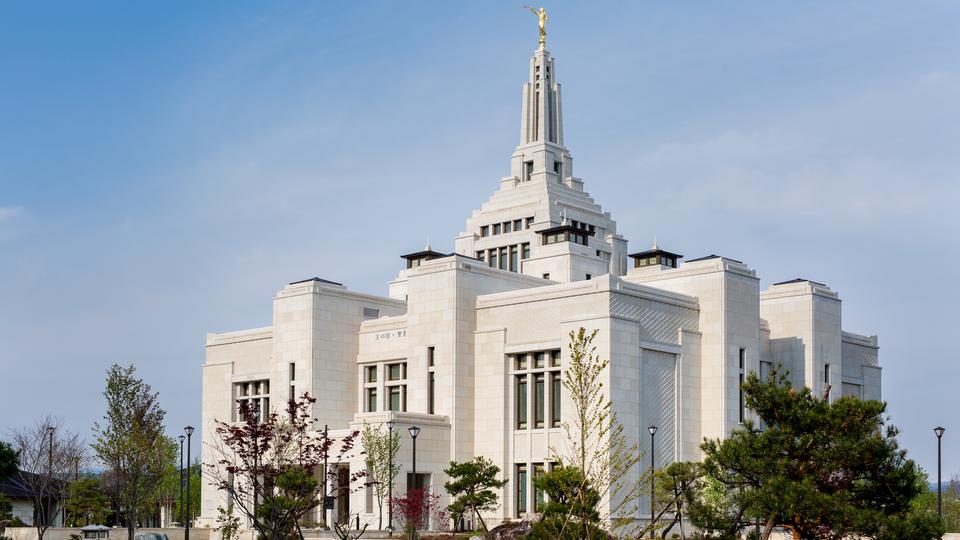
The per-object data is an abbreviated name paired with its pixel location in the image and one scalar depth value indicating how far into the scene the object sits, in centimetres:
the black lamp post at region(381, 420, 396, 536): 5381
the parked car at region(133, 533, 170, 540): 5350
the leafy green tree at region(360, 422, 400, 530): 5869
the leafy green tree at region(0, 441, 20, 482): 6914
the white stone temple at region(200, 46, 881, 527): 6050
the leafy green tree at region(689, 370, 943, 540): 3381
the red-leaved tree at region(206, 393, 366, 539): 3534
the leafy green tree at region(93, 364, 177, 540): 5909
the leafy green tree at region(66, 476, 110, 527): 7612
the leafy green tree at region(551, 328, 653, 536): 5453
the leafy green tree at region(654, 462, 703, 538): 4800
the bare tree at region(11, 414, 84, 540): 7219
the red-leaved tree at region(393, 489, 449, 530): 5138
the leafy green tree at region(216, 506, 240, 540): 4335
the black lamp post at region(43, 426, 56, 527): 6728
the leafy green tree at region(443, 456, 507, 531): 5231
